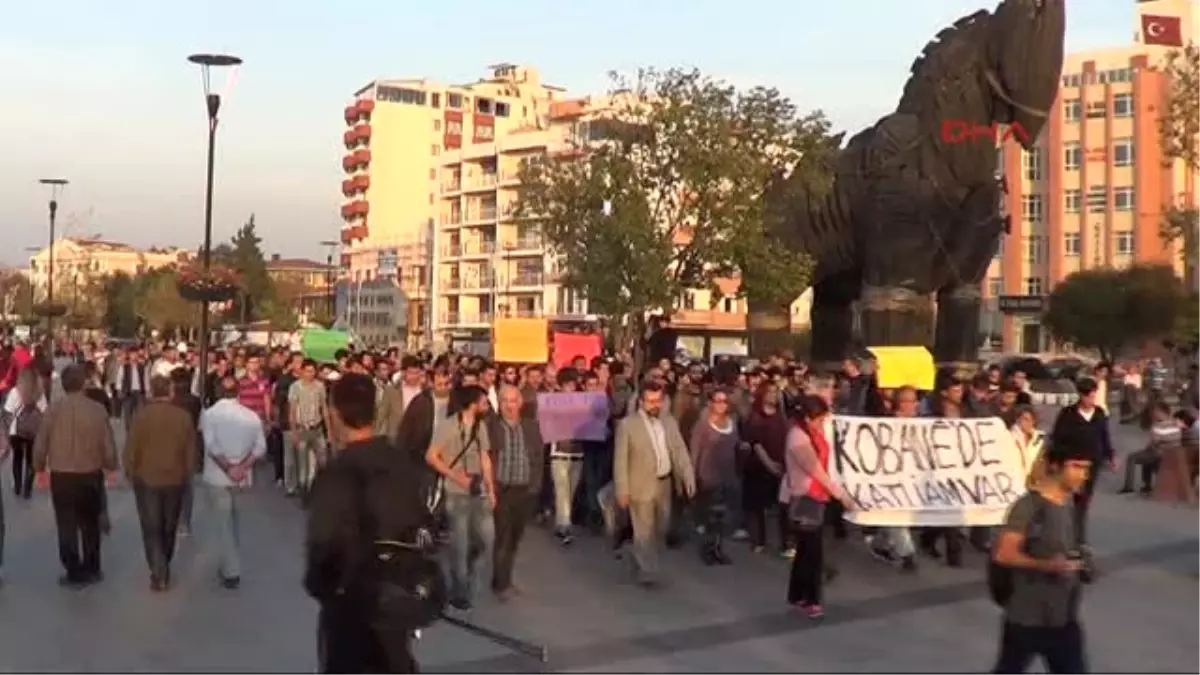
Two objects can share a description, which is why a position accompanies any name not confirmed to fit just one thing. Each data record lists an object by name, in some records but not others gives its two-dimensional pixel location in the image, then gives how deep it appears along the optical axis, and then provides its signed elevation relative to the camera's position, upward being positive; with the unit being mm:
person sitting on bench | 20547 -1432
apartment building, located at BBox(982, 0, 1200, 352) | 85375 +8315
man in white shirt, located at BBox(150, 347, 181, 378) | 21994 -612
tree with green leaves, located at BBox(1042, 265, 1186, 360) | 61531 +1058
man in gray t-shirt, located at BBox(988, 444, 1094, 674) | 6582 -1022
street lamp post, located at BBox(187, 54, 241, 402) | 27344 +2659
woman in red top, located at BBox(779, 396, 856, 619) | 11289 -1234
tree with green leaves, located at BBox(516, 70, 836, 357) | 25984 +2209
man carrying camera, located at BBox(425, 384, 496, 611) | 11359 -1140
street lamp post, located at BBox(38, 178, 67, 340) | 49709 +3603
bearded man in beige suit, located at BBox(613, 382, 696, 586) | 12414 -1158
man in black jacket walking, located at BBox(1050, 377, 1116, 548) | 12710 -736
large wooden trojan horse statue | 23219 +2420
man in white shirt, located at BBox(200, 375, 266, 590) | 12328 -1124
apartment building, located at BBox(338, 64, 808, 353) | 99875 +9372
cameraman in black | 6164 -909
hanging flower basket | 29953 +667
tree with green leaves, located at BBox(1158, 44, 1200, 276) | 35406 +4971
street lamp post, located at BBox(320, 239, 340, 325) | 94750 +2119
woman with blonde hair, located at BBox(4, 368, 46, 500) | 17625 -1157
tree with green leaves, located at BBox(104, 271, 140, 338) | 92481 +606
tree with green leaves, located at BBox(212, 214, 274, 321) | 84000 +3304
